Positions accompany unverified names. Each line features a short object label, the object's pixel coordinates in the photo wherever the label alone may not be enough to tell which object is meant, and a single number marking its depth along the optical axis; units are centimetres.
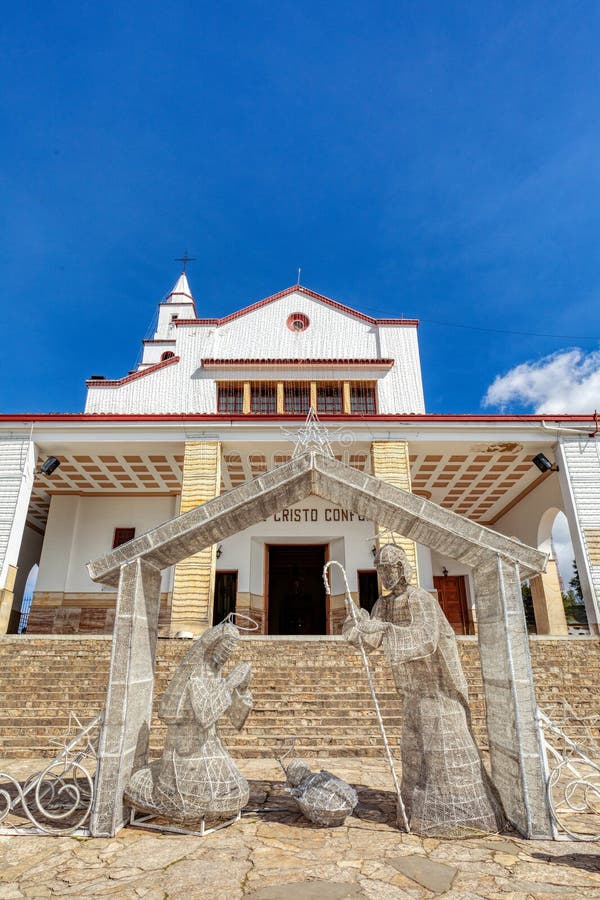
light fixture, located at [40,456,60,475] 1172
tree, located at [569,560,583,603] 4132
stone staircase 679
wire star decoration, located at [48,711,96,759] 658
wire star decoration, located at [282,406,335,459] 450
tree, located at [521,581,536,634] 3022
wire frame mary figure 369
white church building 1170
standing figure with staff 365
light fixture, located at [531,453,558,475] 1195
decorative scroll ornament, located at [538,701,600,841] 367
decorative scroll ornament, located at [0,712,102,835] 378
